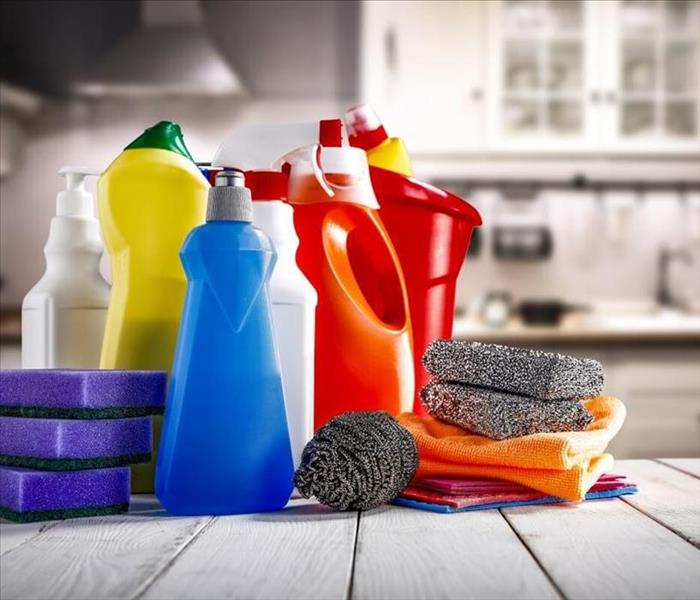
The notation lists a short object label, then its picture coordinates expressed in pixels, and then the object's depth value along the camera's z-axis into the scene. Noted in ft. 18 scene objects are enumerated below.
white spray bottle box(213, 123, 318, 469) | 2.31
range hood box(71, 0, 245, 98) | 10.25
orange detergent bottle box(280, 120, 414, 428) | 2.49
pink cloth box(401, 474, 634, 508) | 2.16
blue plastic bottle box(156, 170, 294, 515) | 2.02
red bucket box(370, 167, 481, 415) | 2.83
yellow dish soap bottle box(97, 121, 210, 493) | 2.29
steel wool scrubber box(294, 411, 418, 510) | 2.04
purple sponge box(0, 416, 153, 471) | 1.96
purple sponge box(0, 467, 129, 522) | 1.96
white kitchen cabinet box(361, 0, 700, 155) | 10.26
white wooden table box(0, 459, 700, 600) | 1.48
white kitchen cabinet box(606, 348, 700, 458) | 8.81
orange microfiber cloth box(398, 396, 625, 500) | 2.16
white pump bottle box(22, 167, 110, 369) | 2.39
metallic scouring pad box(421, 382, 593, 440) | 2.26
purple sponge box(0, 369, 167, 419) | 1.98
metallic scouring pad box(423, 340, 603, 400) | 2.26
